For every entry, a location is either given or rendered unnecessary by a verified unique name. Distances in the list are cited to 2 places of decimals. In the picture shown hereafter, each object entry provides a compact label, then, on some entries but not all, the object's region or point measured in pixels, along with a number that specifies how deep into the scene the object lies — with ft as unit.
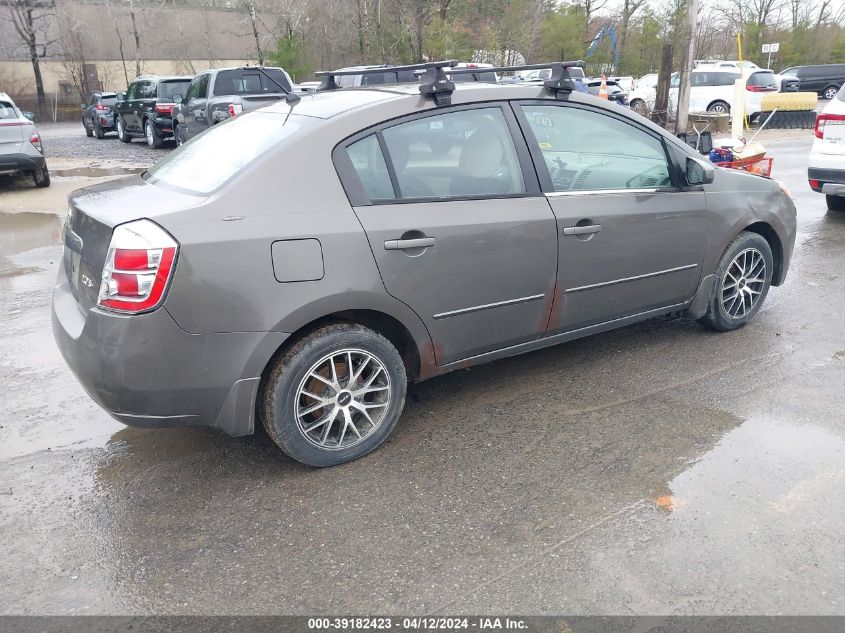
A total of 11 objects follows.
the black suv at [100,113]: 77.71
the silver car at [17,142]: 39.17
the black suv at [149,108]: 61.05
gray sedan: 10.12
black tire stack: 70.13
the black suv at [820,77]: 118.11
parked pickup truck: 47.68
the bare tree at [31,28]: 130.31
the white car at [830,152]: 27.40
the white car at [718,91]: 75.87
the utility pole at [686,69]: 55.21
